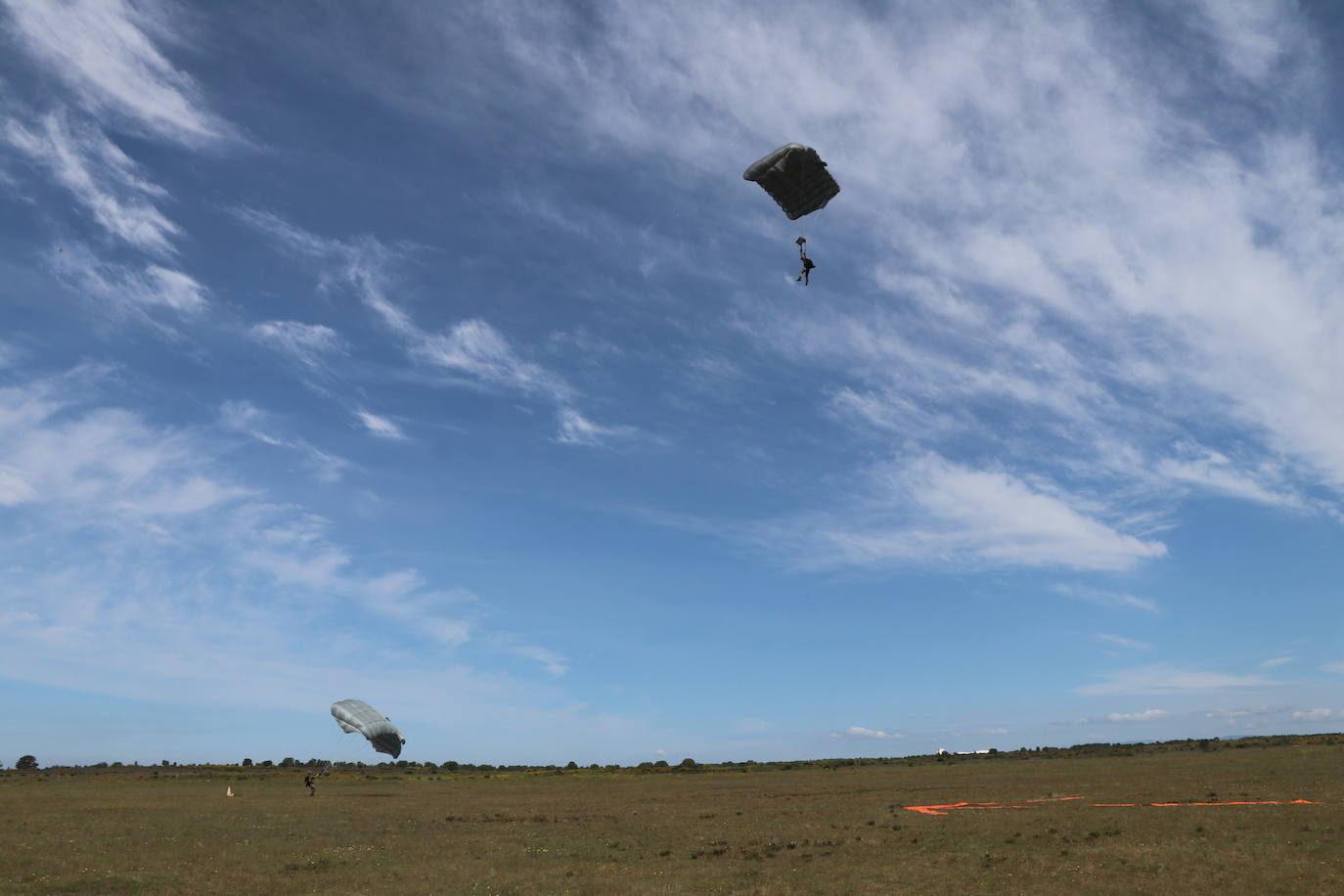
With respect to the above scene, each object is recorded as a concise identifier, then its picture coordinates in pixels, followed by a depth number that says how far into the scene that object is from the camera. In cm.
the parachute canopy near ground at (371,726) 5366
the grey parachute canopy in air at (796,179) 3291
